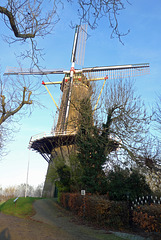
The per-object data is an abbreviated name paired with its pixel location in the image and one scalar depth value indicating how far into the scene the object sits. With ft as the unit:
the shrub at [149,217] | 26.96
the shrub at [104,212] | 37.19
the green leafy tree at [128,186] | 39.91
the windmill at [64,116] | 78.59
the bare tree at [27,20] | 14.14
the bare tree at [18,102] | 30.65
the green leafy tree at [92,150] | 49.14
